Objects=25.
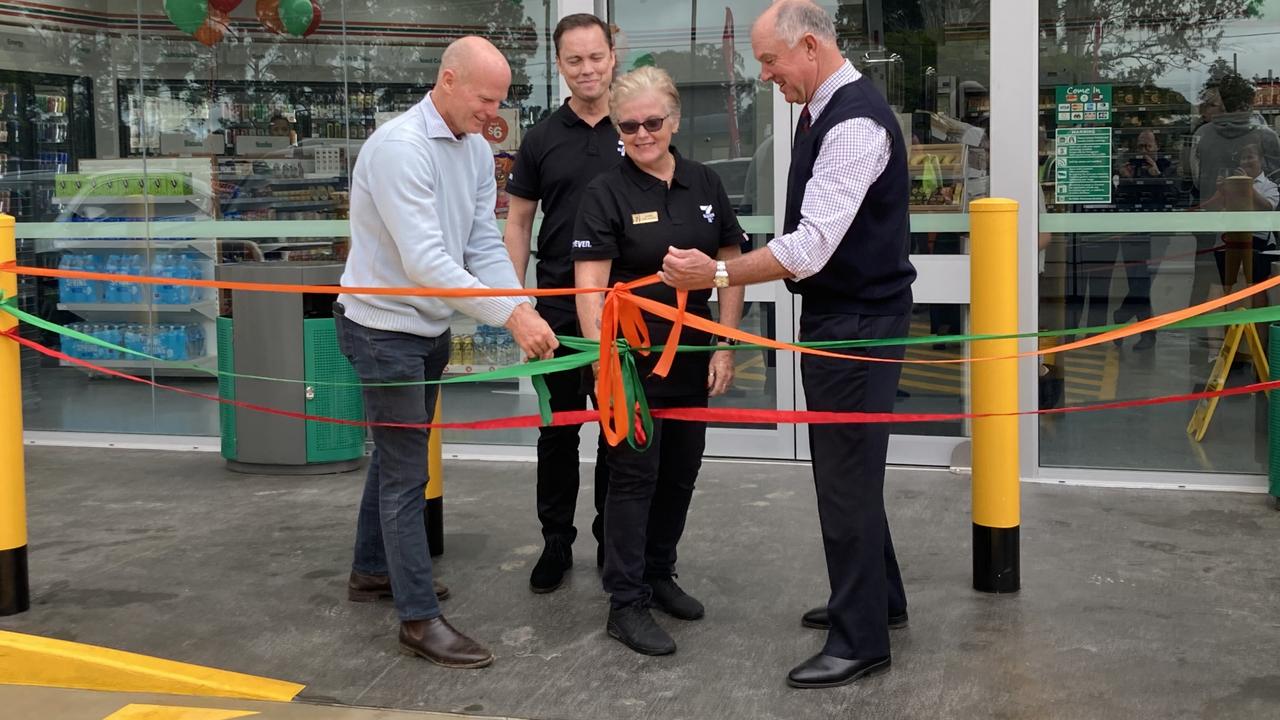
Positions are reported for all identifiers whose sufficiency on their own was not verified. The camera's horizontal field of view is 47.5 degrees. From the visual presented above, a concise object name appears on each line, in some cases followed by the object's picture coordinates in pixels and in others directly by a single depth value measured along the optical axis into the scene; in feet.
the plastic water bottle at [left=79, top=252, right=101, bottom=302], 27.07
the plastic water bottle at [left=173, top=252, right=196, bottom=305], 26.50
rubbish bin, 23.49
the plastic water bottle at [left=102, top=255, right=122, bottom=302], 26.96
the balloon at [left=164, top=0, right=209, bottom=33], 26.20
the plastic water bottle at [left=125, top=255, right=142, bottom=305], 26.84
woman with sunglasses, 14.65
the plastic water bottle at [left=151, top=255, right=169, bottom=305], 26.71
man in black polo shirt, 16.65
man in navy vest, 13.10
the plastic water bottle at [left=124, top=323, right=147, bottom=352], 27.07
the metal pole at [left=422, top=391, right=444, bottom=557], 18.56
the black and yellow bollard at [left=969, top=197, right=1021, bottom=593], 15.87
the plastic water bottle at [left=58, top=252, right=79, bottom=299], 27.12
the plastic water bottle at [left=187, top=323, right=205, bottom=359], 26.81
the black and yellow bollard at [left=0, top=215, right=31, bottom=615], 16.21
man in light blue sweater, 14.26
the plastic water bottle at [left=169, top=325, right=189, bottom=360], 26.94
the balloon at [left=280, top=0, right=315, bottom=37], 25.79
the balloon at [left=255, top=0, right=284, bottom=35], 25.93
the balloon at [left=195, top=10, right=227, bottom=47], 26.23
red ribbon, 13.69
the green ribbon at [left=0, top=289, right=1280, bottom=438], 13.43
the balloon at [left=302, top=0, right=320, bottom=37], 25.76
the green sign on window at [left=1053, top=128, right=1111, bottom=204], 21.74
